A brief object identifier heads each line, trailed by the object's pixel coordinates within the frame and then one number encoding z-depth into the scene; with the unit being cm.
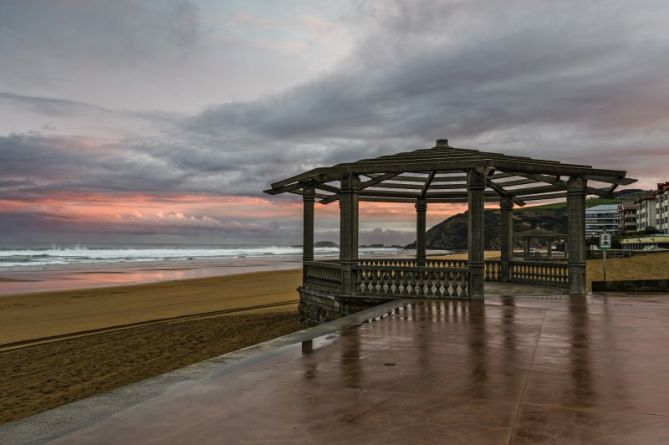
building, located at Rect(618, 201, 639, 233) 12925
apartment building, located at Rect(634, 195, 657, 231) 10546
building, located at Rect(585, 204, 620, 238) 15800
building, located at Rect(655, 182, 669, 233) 9415
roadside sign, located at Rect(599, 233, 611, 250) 1685
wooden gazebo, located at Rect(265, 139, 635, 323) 1282
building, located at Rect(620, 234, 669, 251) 6254
